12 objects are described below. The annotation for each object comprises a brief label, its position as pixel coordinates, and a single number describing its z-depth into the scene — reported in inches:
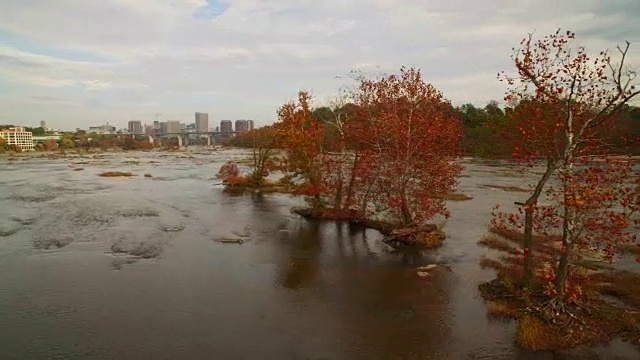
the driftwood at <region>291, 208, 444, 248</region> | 1069.1
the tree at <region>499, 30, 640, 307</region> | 565.6
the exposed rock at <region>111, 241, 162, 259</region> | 978.7
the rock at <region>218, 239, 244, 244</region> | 1096.8
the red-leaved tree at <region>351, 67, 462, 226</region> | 1059.3
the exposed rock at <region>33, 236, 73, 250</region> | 1021.8
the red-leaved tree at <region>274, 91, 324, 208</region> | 1419.8
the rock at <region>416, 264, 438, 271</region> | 887.4
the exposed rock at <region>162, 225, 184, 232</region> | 1214.3
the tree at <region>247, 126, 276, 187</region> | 1988.7
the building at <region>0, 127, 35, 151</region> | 6856.3
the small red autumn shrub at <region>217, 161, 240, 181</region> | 2356.1
